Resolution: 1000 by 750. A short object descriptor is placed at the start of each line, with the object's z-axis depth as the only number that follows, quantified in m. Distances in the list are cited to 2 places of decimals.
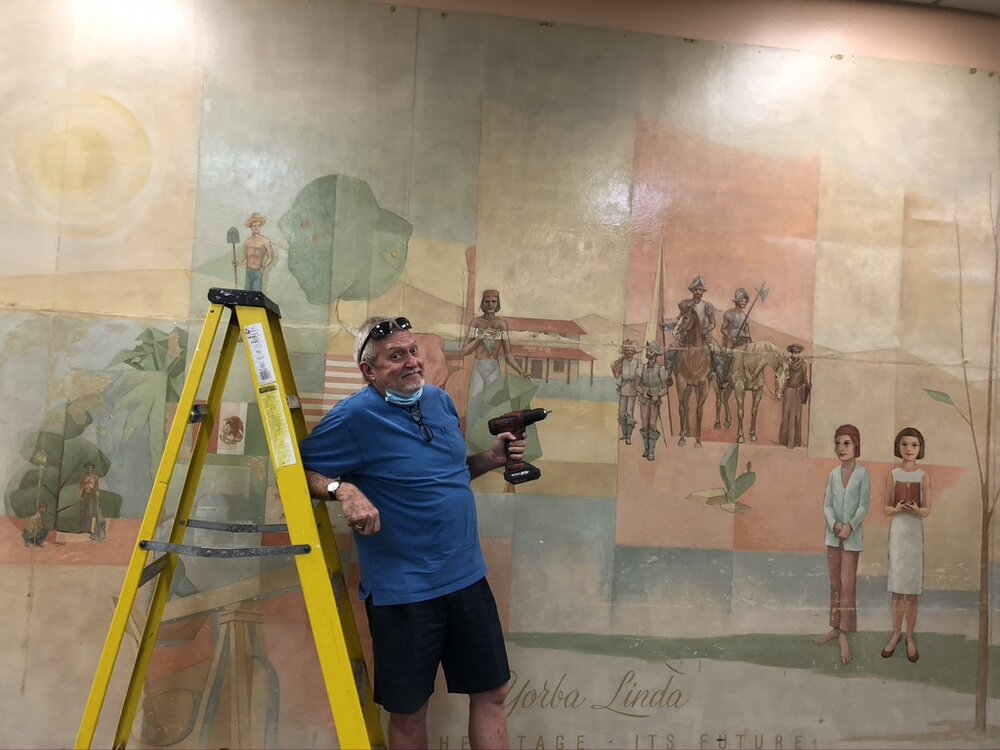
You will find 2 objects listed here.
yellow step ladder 2.08
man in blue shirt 2.20
